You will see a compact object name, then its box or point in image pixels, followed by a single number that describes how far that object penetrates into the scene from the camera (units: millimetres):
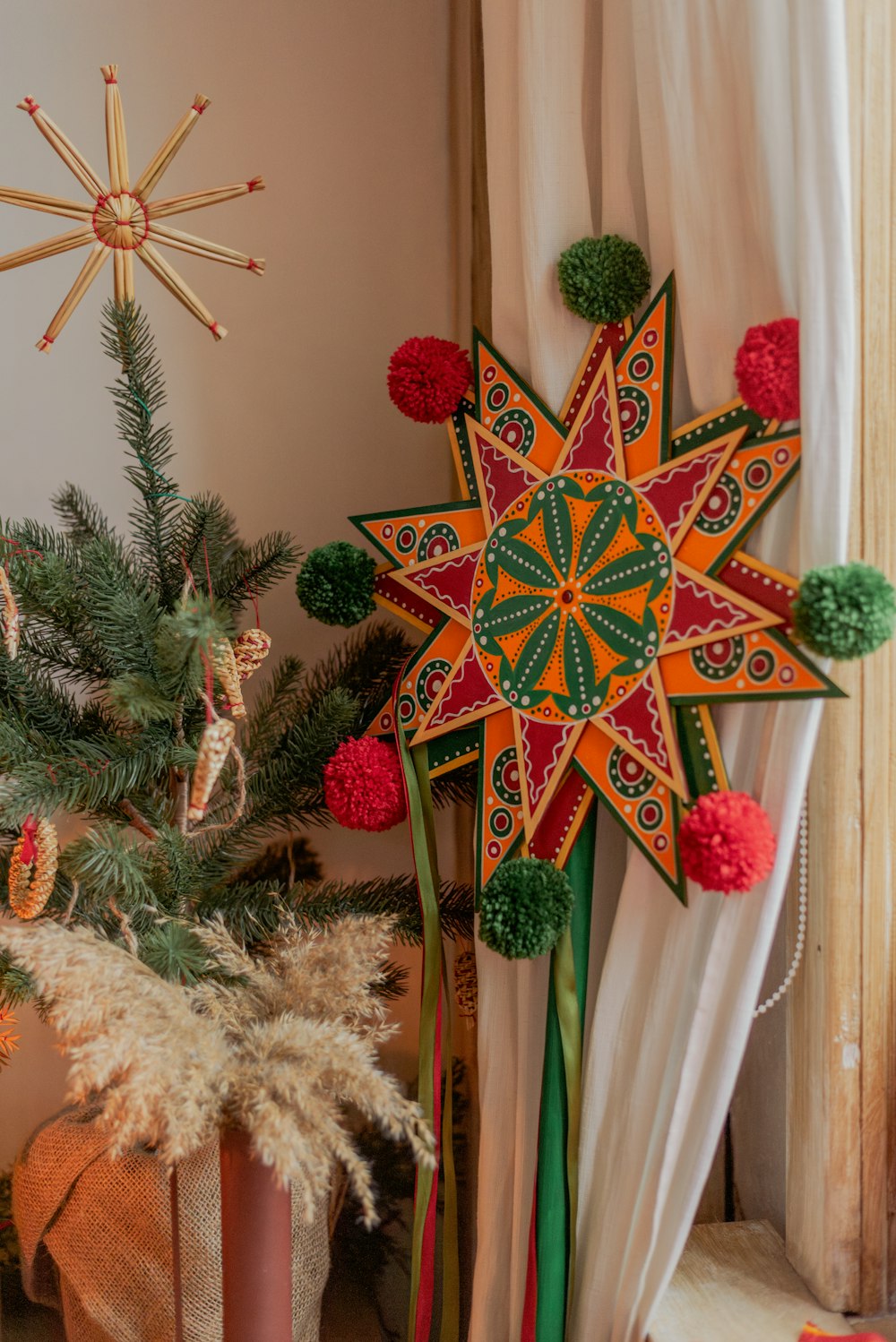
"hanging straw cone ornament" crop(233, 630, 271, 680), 893
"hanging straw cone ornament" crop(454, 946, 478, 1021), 1052
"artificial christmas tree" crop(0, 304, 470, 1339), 706
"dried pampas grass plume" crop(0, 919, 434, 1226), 670
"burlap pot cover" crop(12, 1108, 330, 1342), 940
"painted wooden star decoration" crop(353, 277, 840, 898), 760
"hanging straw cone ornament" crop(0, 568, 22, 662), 856
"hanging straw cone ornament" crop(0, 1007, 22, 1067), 991
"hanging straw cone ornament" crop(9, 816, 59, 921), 833
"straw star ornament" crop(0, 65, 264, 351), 885
